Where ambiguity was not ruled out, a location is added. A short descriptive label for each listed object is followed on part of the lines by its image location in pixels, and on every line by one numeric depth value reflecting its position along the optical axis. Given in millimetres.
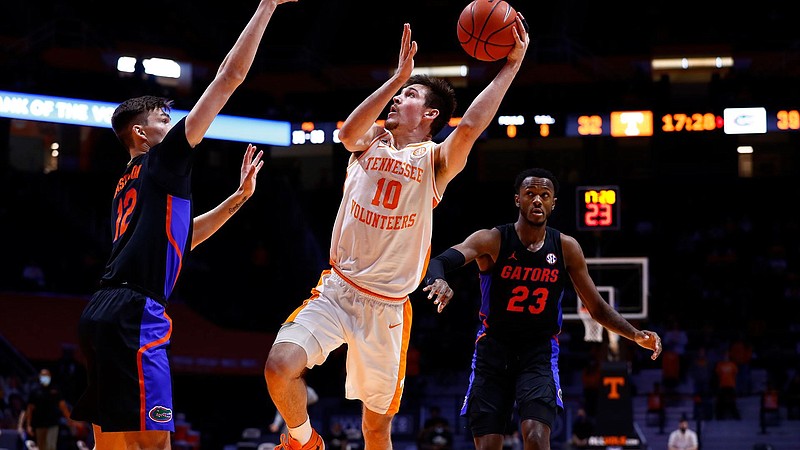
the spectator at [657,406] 19719
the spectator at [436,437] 17500
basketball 6711
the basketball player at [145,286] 5418
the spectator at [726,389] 19719
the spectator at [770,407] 19422
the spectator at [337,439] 17609
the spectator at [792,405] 19484
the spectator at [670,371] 21500
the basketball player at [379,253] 6414
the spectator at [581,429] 17484
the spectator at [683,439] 17078
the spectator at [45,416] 16484
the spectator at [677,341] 22438
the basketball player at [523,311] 7367
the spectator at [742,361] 21188
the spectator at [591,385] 19969
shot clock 16609
